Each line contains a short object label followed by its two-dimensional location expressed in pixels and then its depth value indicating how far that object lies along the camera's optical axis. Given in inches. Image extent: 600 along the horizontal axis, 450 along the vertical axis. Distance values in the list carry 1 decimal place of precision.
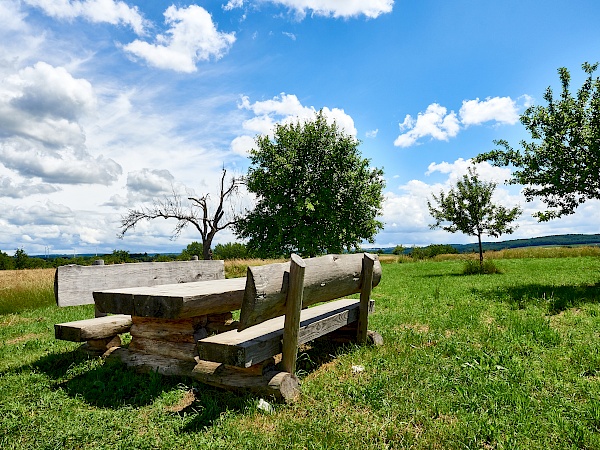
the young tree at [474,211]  962.7
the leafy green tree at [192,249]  2261.3
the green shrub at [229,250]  2479.1
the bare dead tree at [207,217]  975.0
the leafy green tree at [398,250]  1925.4
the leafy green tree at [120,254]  2111.6
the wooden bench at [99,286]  216.2
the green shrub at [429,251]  1644.9
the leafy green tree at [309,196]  829.2
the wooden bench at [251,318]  146.8
